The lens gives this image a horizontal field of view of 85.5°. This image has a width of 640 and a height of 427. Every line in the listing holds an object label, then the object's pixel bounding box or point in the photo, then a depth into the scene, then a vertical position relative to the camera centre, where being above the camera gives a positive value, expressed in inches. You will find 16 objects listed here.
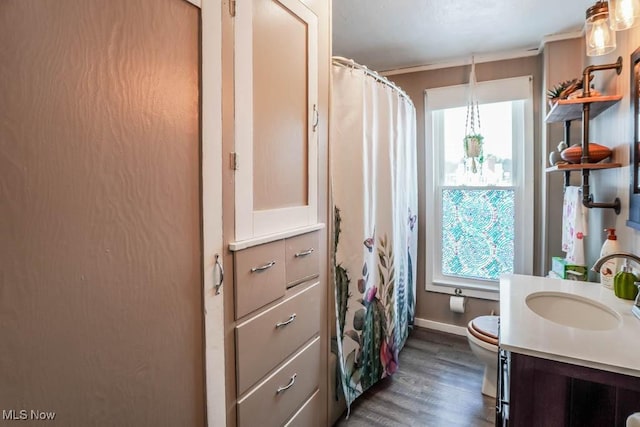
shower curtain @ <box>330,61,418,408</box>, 73.4 -4.0
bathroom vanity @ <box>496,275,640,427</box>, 34.7 -17.6
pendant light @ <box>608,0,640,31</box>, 44.3 +24.8
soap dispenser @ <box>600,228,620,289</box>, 57.2 -10.0
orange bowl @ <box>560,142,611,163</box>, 64.3 +9.5
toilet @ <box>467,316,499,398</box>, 77.2 -32.0
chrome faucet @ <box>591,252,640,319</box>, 45.5 -8.7
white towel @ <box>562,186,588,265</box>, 74.3 -4.9
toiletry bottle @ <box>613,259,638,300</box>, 51.1 -12.2
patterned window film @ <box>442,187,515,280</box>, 109.0 -9.2
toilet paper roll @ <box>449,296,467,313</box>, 111.8 -32.3
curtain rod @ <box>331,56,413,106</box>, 71.9 +29.7
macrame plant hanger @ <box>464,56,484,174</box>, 106.3 +22.4
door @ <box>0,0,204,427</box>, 24.8 -0.6
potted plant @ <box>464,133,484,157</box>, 106.0 +18.1
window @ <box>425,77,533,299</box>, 104.1 +4.5
